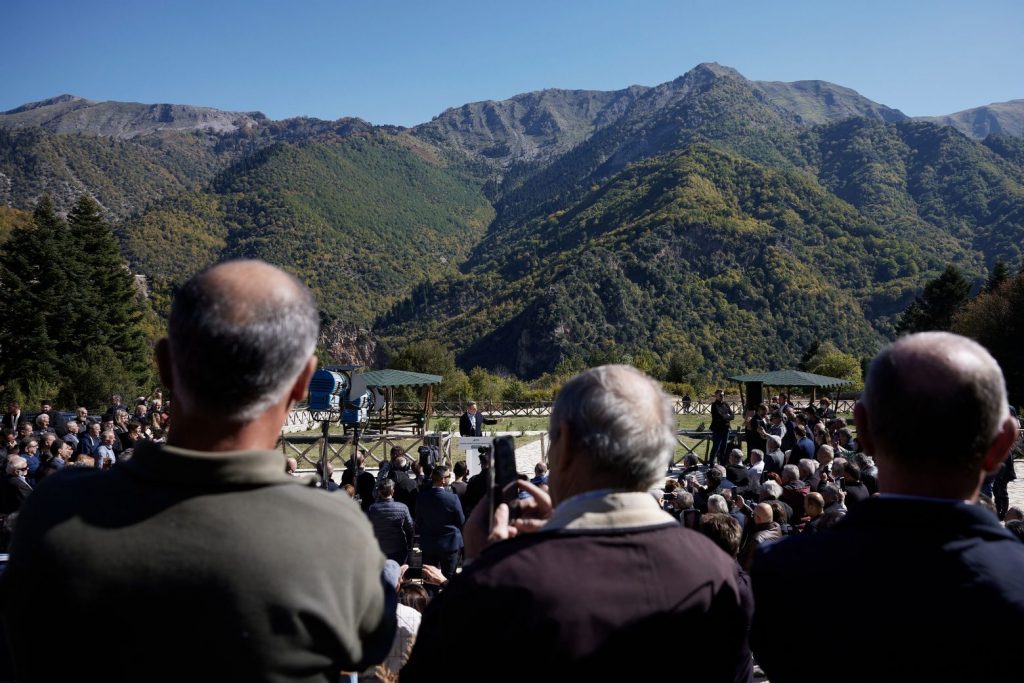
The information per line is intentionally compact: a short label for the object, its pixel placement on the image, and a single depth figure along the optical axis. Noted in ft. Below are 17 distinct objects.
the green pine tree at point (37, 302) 121.80
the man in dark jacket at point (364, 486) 29.37
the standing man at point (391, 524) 22.54
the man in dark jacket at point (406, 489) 29.73
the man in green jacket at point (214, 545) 4.52
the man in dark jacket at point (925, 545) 5.10
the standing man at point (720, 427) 52.54
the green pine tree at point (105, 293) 133.18
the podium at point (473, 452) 30.42
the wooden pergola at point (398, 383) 74.79
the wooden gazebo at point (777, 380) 74.33
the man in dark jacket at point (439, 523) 24.53
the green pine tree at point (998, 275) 145.29
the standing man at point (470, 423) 56.13
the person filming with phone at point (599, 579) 5.21
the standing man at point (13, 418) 49.75
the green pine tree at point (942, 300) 162.88
